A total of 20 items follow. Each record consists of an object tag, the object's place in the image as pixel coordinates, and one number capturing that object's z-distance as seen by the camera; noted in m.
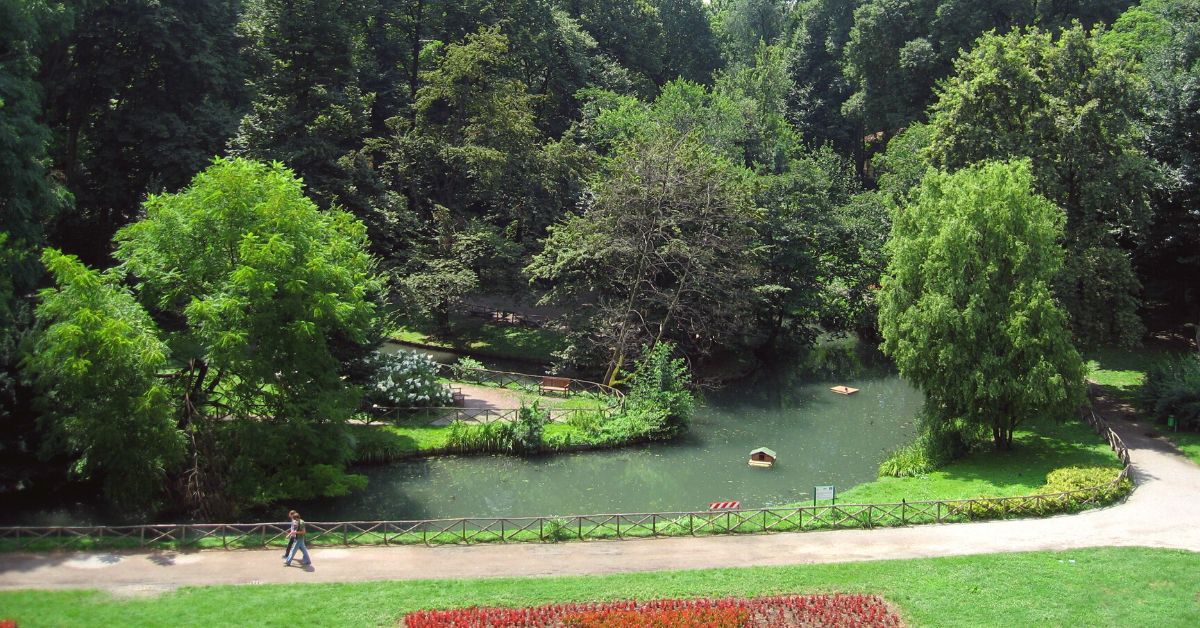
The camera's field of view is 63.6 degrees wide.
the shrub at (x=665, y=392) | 41.44
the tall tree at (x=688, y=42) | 92.81
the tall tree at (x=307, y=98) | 51.03
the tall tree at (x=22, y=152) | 33.62
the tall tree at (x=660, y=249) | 47.72
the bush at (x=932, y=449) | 36.50
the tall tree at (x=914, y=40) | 74.62
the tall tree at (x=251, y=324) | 30.19
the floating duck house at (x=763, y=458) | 38.16
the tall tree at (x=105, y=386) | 27.91
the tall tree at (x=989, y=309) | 34.81
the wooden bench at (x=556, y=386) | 46.00
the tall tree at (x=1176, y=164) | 44.94
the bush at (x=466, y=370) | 47.44
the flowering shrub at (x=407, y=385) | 40.69
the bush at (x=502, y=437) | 38.66
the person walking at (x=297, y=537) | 25.38
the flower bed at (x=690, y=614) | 22.27
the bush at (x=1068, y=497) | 29.70
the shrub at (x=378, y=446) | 36.97
